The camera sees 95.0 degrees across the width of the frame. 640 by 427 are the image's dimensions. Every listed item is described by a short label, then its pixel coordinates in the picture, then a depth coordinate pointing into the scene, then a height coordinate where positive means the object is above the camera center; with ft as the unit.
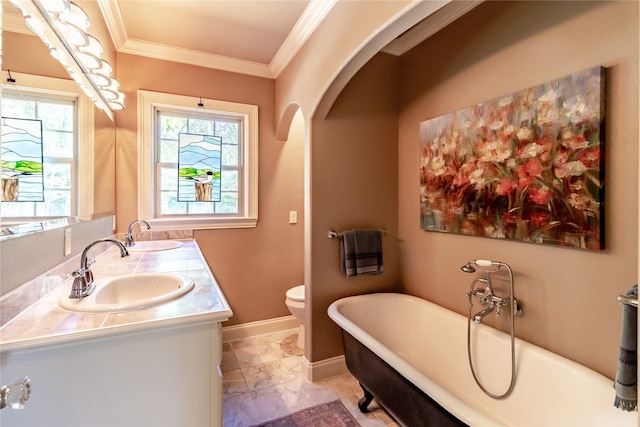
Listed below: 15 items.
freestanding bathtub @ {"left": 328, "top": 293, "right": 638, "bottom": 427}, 3.86 -2.62
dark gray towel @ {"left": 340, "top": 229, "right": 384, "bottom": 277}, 7.16 -0.97
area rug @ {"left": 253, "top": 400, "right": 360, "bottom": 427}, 5.48 -3.94
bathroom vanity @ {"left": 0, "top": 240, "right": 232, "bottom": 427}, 2.60 -1.46
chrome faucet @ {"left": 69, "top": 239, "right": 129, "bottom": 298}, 3.50 -0.83
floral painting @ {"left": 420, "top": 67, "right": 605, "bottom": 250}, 4.28 +0.85
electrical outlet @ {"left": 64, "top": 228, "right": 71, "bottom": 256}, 4.41 -0.43
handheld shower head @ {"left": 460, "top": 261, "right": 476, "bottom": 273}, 5.33 -1.02
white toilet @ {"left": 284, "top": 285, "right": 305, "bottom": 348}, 7.82 -2.47
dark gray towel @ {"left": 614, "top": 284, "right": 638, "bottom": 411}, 2.60 -1.35
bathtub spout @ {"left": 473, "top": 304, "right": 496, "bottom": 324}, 5.37 -1.85
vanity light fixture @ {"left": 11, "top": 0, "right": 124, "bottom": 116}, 3.65 +2.56
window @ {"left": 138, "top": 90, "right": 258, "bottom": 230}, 8.04 +1.60
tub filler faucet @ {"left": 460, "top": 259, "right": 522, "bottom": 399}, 5.16 -1.62
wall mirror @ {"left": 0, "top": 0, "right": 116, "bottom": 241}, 2.97 +1.43
